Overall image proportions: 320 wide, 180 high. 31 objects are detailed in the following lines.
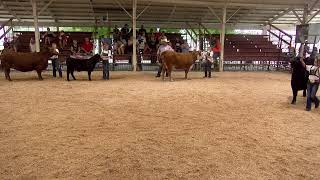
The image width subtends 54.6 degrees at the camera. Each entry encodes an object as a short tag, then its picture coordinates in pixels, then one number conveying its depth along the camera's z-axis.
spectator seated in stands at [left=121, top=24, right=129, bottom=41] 16.00
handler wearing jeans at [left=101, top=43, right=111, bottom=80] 11.22
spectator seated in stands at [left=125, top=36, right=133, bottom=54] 15.72
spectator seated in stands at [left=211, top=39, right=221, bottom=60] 15.36
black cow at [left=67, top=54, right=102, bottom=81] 10.91
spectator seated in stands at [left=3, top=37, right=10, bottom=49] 14.30
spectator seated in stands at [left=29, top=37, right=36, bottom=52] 14.42
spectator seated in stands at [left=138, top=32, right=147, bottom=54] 16.09
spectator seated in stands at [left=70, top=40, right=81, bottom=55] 15.00
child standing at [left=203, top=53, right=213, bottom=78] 12.51
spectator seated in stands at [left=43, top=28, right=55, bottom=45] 14.85
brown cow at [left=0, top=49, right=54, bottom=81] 10.63
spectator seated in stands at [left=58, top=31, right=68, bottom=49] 15.30
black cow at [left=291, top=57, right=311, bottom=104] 7.38
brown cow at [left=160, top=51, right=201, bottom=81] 11.16
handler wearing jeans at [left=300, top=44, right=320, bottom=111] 6.69
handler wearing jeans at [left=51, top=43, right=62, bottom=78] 11.66
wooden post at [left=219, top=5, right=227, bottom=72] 14.89
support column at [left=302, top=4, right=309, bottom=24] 15.69
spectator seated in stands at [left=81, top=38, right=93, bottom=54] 12.62
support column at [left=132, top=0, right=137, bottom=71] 13.96
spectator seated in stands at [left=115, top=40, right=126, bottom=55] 15.50
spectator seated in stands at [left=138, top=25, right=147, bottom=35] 16.51
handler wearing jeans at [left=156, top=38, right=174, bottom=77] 11.56
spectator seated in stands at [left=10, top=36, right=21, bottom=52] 15.53
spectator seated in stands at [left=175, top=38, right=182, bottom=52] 16.73
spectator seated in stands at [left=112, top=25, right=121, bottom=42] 15.95
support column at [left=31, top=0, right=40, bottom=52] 12.73
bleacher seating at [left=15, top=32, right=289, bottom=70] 16.64
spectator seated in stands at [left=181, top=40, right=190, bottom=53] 16.93
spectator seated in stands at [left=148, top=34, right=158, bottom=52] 16.47
